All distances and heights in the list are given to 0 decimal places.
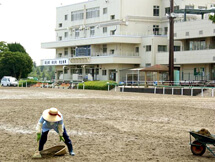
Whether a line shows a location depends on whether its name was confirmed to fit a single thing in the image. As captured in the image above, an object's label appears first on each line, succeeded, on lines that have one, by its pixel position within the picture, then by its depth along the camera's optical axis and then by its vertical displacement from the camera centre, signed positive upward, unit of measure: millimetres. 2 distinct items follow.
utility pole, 57638 +4232
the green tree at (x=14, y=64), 106062 +2917
